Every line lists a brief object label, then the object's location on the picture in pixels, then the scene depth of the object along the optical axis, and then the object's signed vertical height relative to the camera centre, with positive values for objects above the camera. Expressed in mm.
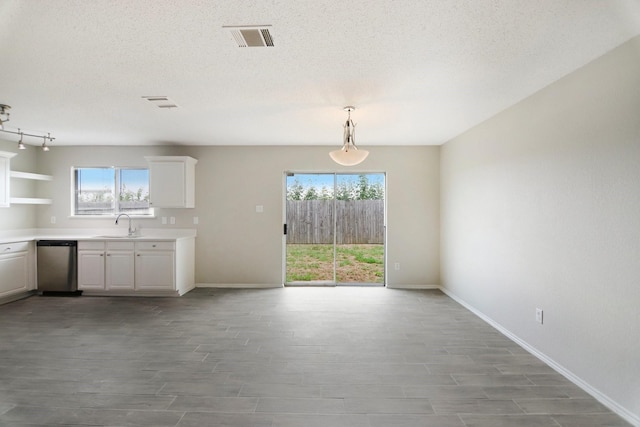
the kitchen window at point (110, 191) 5379 +437
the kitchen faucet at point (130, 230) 5170 -234
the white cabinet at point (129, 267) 4684 -765
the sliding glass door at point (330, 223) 5508 -139
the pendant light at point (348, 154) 3391 +674
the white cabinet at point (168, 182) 4984 +542
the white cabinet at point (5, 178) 4543 +570
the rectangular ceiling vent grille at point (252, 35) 1896 +1137
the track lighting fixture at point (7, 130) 3311 +1165
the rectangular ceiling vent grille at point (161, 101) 3088 +1173
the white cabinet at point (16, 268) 4328 -741
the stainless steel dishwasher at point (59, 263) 4746 -708
